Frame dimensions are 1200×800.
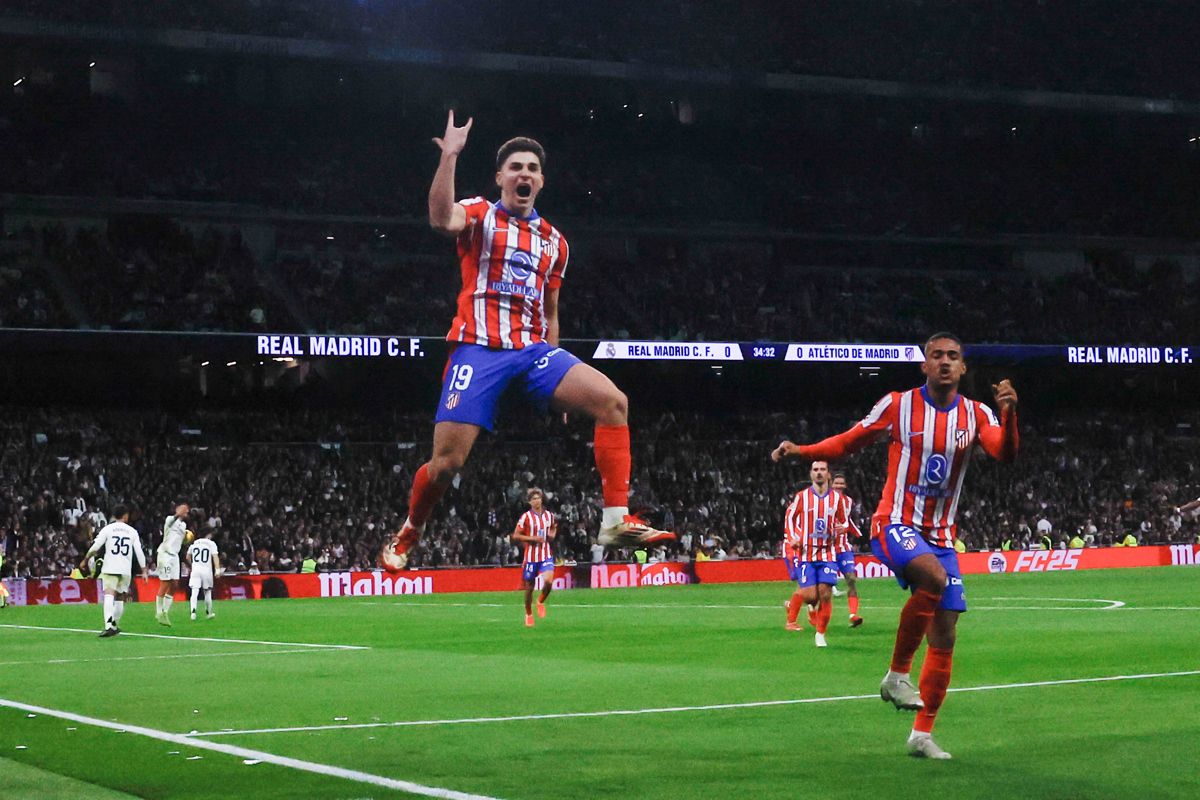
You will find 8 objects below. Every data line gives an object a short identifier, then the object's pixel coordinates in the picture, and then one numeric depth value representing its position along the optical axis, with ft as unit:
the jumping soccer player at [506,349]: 28.58
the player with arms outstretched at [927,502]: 33.22
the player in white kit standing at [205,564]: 104.99
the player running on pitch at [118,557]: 86.84
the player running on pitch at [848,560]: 72.84
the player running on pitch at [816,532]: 69.72
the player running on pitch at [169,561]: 98.07
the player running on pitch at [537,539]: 90.68
